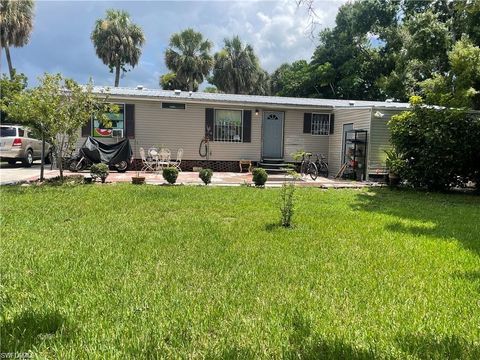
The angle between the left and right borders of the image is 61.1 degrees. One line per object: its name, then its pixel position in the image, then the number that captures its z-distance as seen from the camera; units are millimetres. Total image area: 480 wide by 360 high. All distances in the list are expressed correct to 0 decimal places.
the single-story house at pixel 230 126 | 14711
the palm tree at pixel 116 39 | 28500
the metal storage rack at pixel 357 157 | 13586
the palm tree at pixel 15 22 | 25406
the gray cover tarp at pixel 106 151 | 13328
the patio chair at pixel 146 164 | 13220
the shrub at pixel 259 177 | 11109
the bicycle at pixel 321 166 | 15431
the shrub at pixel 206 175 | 11062
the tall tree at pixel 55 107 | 9430
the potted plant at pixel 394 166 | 11547
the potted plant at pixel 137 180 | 10755
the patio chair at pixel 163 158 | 13719
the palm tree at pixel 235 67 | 32188
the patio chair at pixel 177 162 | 13547
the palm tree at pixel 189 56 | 29131
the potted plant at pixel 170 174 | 10727
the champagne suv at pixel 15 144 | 14660
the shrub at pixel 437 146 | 10820
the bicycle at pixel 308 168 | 13523
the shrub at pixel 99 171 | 10672
